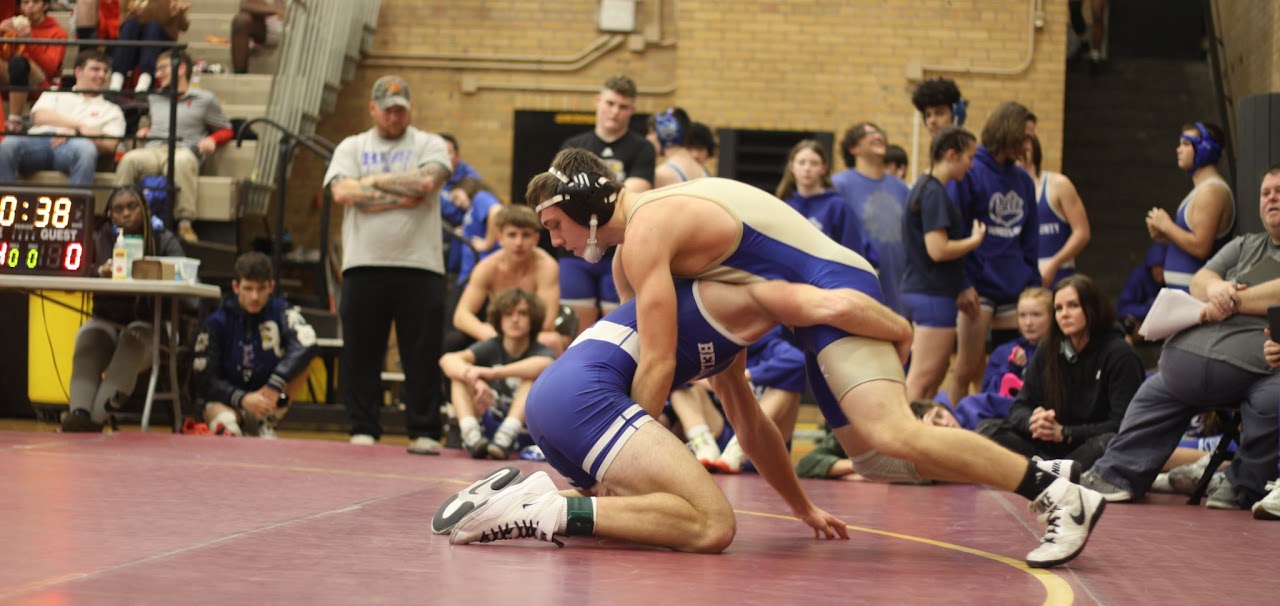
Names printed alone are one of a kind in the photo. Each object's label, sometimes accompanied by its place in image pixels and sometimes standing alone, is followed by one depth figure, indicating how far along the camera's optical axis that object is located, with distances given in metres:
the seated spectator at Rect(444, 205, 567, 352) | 8.53
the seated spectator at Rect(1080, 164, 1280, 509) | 6.02
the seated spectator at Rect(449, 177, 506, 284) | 11.00
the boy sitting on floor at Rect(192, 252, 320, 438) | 8.83
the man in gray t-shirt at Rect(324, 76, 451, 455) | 8.12
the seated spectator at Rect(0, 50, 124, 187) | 11.62
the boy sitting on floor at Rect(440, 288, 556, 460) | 8.01
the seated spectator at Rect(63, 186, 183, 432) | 8.61
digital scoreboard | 8.58
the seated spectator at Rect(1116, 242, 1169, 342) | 10.68
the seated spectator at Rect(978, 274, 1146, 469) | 6.83
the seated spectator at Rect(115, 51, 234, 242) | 11.57
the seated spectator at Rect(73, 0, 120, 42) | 13.88
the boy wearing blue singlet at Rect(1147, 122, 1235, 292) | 7.84
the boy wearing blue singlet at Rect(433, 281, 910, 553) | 4.08
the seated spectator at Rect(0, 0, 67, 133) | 12.75
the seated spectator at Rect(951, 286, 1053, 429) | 7.42
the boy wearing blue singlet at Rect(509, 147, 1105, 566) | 4.04
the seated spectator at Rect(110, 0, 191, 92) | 12.80
